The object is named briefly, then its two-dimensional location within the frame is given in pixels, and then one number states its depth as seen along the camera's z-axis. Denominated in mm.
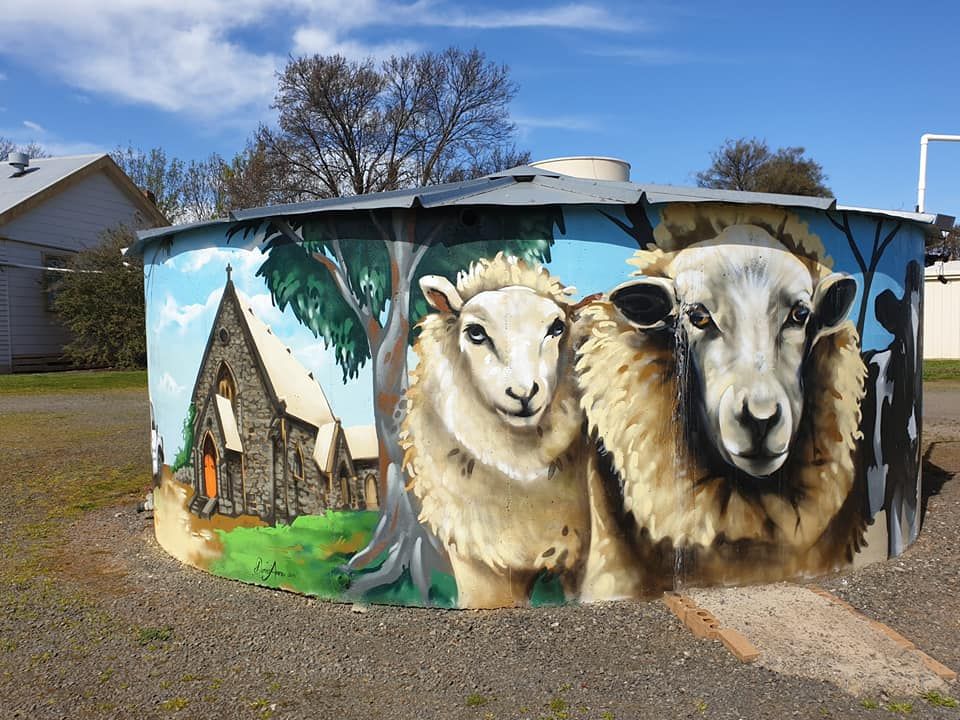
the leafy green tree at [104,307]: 25297
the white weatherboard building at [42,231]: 25641
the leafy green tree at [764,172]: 41219
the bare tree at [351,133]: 32844
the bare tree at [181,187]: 41062
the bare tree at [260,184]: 32500
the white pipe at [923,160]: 12398
